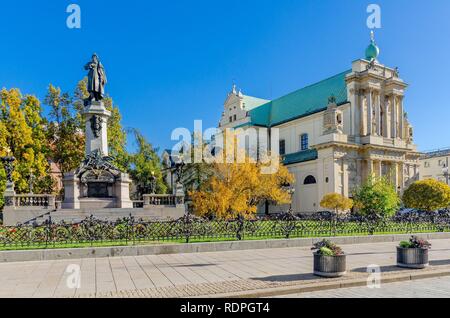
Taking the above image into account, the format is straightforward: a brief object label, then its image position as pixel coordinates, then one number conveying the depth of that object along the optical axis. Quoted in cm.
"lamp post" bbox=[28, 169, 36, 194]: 3425
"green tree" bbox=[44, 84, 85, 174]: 4222
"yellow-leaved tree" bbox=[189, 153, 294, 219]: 3719
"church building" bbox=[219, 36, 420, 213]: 4938
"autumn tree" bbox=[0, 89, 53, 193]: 3609
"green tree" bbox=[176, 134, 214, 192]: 4416
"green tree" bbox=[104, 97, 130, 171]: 4416
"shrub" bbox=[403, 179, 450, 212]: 3761
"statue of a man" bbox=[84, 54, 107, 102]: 3097
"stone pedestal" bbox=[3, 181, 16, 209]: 2750
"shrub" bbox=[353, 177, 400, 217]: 3400
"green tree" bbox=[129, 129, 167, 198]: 4831
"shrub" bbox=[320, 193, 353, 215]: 4081
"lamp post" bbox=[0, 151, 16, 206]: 2758
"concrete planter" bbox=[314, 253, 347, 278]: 1004
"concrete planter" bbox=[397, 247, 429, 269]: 1153
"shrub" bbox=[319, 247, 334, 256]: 1018
